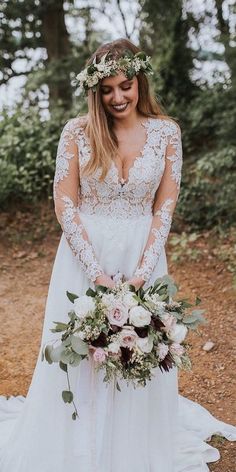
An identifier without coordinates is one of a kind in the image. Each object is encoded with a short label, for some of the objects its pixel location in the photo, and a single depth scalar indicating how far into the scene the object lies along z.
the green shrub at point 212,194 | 7.21
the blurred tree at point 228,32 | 7.61
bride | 2.99
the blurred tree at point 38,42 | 9.12
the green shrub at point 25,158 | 7.85
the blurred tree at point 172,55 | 8.91
